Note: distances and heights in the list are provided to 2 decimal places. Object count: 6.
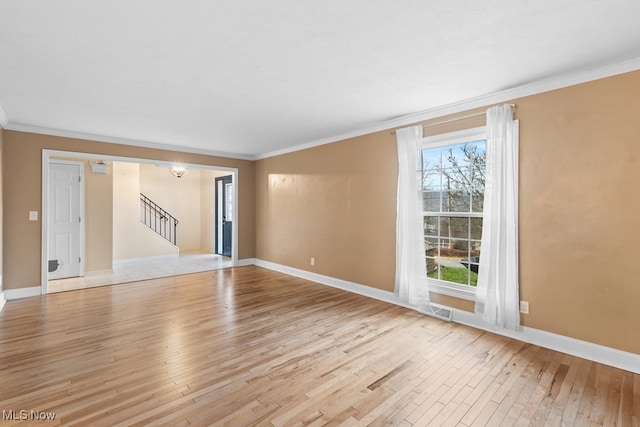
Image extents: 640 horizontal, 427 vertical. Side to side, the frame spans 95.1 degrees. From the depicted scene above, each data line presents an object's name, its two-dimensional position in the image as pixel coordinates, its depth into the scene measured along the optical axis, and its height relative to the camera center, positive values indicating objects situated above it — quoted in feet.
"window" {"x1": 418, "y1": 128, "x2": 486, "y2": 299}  11.63 +0.29
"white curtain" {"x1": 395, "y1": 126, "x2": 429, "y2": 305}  12.67 -0.50
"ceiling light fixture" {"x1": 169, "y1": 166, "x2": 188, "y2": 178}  19.78 +3.91
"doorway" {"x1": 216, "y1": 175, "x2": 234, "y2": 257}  27.91 -0.03
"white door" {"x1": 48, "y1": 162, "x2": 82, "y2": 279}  17.95 -0.29
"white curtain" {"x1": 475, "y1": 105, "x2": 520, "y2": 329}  10.14 -0.42
